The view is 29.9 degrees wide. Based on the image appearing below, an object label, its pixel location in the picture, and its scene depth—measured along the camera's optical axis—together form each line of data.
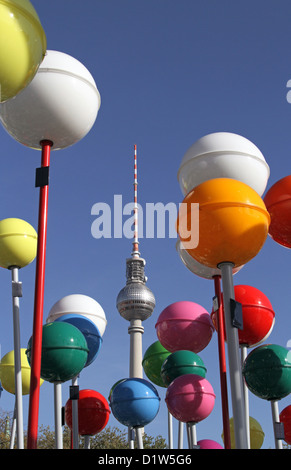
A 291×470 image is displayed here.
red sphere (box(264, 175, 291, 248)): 7.23
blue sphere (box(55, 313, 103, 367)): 9.12
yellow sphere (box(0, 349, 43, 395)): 10.57
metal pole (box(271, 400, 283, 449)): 7.18
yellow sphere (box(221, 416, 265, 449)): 10.06
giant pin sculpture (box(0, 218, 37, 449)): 8.30
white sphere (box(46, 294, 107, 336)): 9.56
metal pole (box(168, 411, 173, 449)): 11.38
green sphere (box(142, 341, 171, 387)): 11.31
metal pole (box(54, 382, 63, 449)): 6.65
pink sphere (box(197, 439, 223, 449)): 10.16
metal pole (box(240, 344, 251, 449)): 7.67
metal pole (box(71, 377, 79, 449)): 7.89
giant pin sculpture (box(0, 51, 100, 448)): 6.44
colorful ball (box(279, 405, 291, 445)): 9.55
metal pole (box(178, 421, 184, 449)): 11.05
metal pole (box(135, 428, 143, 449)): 10.28
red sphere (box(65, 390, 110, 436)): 9.36
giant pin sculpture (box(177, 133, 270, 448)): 5.29
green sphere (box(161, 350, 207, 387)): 9.30
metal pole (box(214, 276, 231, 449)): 7.17
